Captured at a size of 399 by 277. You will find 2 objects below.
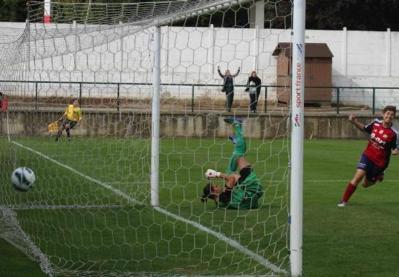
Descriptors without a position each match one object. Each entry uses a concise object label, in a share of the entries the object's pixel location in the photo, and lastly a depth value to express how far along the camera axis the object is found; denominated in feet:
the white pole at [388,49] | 136.36
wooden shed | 127.34
